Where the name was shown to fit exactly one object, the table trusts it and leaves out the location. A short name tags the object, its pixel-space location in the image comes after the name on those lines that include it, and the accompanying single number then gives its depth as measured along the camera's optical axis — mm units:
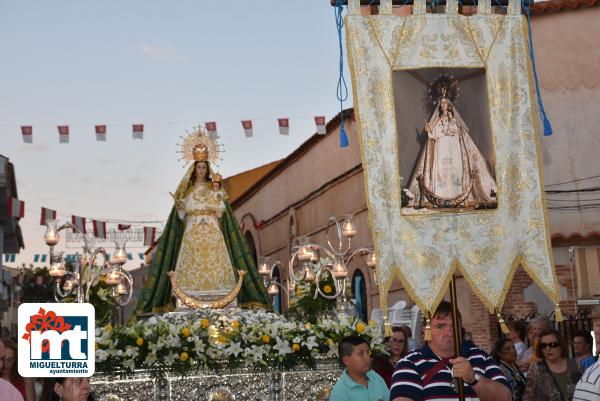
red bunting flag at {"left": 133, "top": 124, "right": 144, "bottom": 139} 21266
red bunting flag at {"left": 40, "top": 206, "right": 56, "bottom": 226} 24591
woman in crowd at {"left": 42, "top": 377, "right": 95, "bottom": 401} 5023
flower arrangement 9391
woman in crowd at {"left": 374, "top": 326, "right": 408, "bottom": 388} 8891
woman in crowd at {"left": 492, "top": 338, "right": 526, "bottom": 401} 8516
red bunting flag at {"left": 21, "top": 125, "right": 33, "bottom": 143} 20664
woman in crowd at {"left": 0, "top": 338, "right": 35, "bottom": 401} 7344
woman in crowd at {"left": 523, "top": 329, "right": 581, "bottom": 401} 7688
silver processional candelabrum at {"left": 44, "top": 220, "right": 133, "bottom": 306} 13344
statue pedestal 9430
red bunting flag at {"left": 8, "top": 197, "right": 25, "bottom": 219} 23750
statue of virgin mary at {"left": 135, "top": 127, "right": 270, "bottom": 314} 12891
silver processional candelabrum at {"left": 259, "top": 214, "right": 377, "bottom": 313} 14086
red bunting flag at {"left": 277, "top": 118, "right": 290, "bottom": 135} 22131
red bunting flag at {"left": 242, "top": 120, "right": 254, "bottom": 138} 22078
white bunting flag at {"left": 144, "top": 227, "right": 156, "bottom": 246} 27156
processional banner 6840
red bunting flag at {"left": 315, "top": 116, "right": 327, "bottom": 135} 21609
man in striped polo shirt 5348
